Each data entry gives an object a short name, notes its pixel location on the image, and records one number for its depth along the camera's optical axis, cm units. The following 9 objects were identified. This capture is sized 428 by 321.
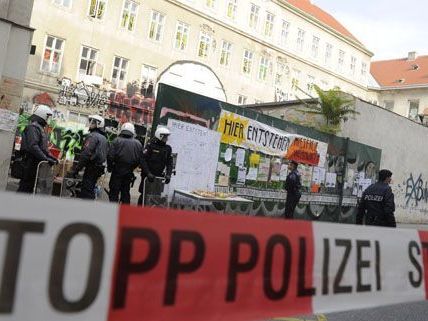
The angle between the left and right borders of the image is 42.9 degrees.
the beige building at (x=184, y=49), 2866
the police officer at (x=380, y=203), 834
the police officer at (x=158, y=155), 980
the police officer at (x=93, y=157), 881
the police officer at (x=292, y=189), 1384
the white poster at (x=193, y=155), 1095
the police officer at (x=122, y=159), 927
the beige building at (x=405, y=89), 5988
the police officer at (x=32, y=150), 780
